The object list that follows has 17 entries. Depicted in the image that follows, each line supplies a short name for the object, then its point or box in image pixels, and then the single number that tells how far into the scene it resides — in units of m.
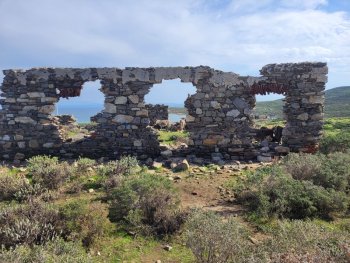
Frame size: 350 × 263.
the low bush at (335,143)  11.18
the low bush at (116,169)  9.04
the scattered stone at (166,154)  11.64
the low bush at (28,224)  5.57
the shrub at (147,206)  6.33
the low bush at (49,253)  4.49
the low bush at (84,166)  9.49
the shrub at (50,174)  8.36
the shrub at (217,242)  4.61
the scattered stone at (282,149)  11.75
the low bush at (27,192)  7.50
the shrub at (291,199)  6.70
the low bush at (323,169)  7.66
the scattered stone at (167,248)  5.78
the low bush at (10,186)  7.81
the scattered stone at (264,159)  11.38
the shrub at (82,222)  5.86
